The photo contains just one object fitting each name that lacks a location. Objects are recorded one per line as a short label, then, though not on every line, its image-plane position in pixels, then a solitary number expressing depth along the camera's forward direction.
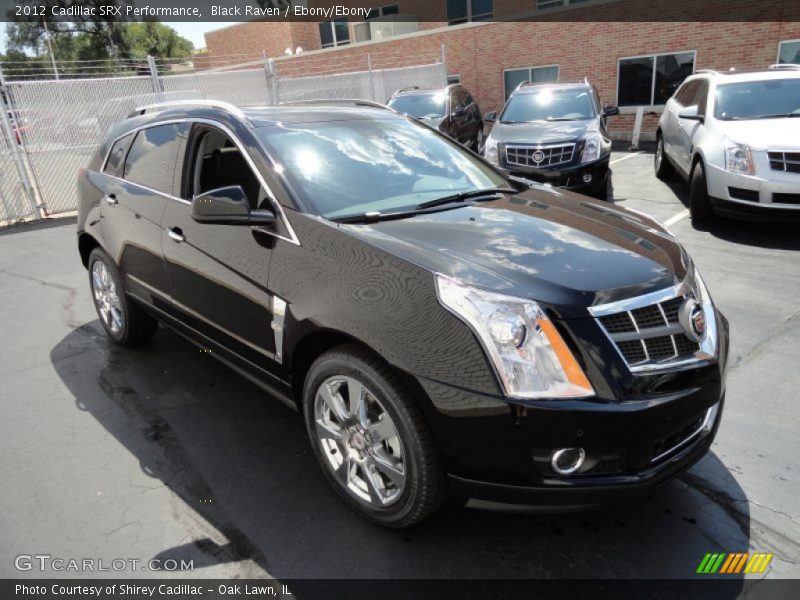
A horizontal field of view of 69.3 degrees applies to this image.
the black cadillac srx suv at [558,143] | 8.01
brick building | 13.88
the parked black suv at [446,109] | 11.58
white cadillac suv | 6.08
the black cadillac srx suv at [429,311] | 2.05
